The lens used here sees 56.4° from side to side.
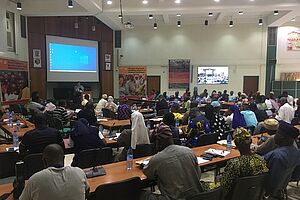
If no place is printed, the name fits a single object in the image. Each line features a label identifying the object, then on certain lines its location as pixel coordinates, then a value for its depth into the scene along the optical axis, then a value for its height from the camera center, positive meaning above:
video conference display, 16.42 +0.19
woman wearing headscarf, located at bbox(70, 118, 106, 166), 4.24 -0.90
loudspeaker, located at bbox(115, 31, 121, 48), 16.42 +2.26
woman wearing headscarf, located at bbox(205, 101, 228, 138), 5.53 -0.86
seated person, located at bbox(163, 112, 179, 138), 4.38 -0.65
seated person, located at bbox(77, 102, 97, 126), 4.96 -0.67
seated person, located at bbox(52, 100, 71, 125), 7.52 -1.01
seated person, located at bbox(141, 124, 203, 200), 2.68 -0.92
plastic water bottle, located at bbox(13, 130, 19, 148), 4.42 -1.02
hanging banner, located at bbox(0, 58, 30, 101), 9.84 -0.12
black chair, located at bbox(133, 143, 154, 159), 4.05 -1.06
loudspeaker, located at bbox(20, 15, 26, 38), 11.82 +2.19
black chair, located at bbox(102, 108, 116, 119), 7.98 -1.06
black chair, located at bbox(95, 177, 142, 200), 2.59 -1.07
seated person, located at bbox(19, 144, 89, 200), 2.10 -0.80
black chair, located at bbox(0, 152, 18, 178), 3.72 -1.15
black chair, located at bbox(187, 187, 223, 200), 2.40 -1.02
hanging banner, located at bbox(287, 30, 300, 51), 15.91 +2.14
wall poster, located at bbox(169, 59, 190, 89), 16.45 +0.29
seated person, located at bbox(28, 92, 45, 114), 8.20 -0.85
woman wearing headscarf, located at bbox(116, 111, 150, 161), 4.55 -0.94
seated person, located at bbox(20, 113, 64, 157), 3.91 -0.86
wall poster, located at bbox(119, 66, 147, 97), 15.00 -0.18
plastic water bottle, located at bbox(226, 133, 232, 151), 4.26 -1.02
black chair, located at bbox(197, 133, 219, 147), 4.67 -1.03
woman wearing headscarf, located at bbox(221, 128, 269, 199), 2.79 -0.88
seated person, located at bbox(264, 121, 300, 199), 3.17 -0.93
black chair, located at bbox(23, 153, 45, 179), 3.43 -1.06
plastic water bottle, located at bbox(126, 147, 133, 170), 3.41 -1.05
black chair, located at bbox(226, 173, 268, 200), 2.70 -1.07
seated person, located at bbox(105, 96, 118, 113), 8.56 -0.90
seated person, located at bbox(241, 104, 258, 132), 6.08 -0.86
